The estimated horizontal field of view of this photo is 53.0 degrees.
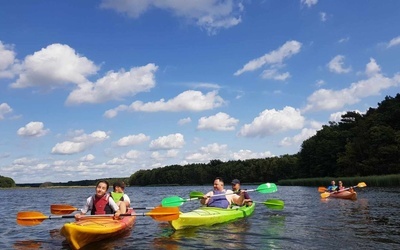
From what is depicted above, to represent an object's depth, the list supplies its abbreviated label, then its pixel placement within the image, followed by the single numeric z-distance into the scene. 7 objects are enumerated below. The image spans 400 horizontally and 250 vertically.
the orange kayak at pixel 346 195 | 25.33
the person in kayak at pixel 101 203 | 10.15
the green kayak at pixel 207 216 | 11.30
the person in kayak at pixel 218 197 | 13.74
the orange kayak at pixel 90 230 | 8.59
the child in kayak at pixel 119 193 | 13.11
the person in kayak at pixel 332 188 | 28.58
